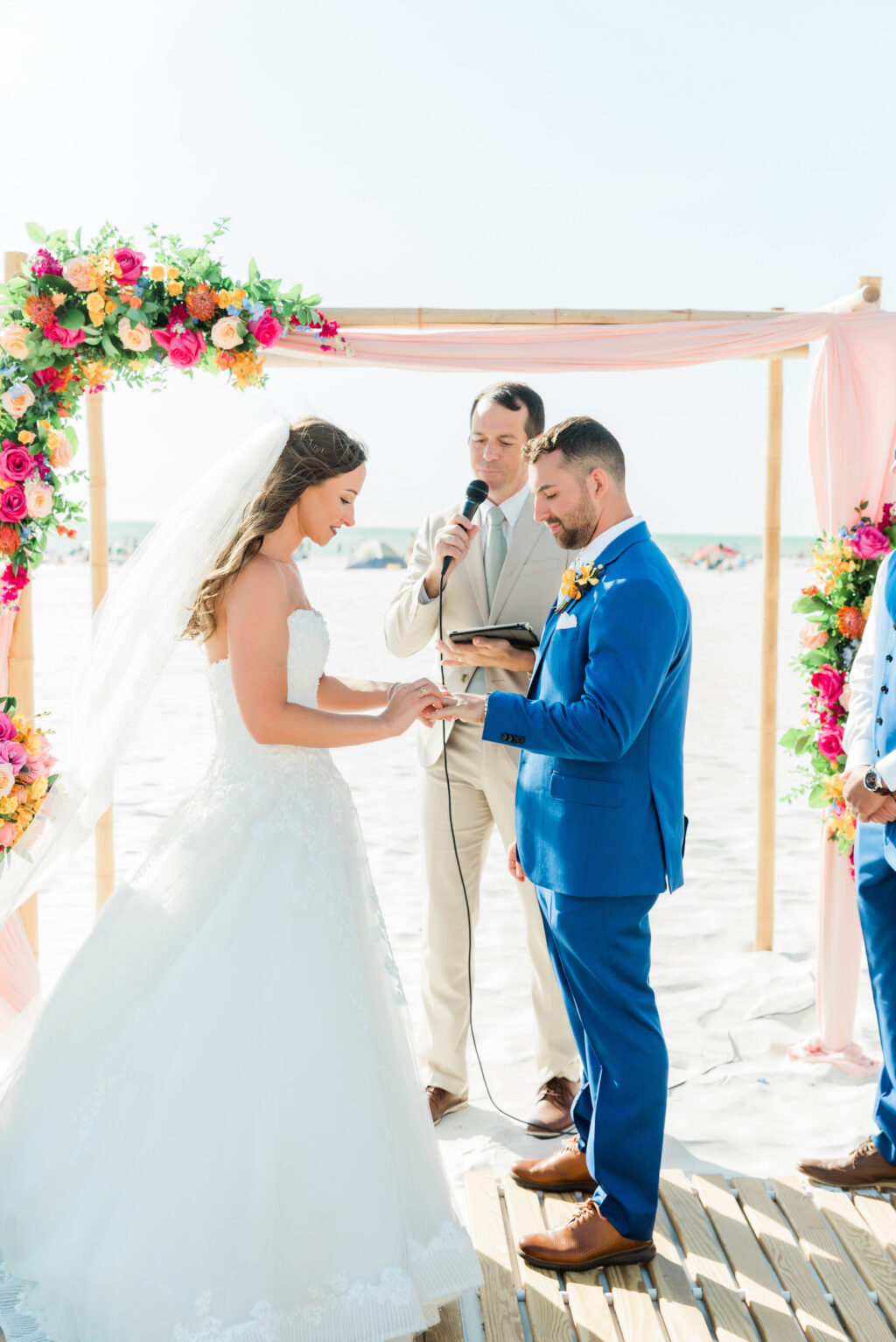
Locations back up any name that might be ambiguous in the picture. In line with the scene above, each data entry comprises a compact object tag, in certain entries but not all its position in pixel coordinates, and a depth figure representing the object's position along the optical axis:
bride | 2.24
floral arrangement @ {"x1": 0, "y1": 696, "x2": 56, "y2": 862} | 3.08
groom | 2.50
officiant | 3.48
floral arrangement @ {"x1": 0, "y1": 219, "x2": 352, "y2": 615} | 3.18
